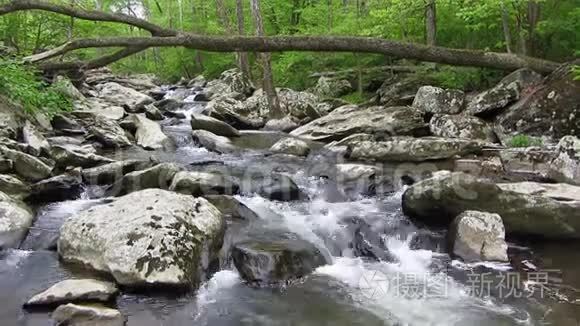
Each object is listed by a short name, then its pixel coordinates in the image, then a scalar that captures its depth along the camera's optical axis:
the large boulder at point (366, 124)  12.50
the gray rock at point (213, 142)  12.66
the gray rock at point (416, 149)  10.14
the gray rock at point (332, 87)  18.56
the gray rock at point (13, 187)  7.48
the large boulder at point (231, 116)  16.12
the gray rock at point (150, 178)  8.24
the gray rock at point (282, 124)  15.80
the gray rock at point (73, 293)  4.85
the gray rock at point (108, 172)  8.86
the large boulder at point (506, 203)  6.57
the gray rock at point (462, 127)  11.49
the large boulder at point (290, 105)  16.50
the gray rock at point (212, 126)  14.24
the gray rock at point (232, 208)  7.55
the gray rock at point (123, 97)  17.38
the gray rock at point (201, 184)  8.16
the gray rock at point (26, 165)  8.38
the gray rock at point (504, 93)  11.47
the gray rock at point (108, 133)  12.28
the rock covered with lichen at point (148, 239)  5.33
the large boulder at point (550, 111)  10.08
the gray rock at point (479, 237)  6.31
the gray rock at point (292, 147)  11.80
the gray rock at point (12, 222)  6.36
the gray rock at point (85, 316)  4.48
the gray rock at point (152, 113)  17.27
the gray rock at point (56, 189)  7.87
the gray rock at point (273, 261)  5.86
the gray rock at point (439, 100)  12.95
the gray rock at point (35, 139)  9.64
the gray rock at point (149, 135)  12.83
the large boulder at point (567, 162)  7.94
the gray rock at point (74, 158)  9.63
